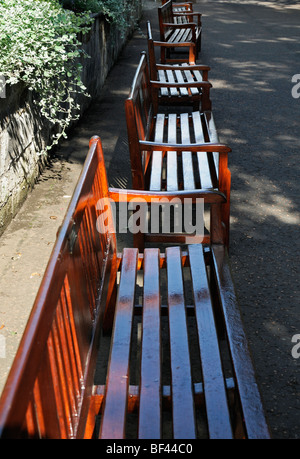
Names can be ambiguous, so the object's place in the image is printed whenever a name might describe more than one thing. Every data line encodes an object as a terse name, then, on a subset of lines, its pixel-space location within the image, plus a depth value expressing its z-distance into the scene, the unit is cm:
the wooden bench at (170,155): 345
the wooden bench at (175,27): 853
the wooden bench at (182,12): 1030
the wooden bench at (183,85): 557
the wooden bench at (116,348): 144
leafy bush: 414
